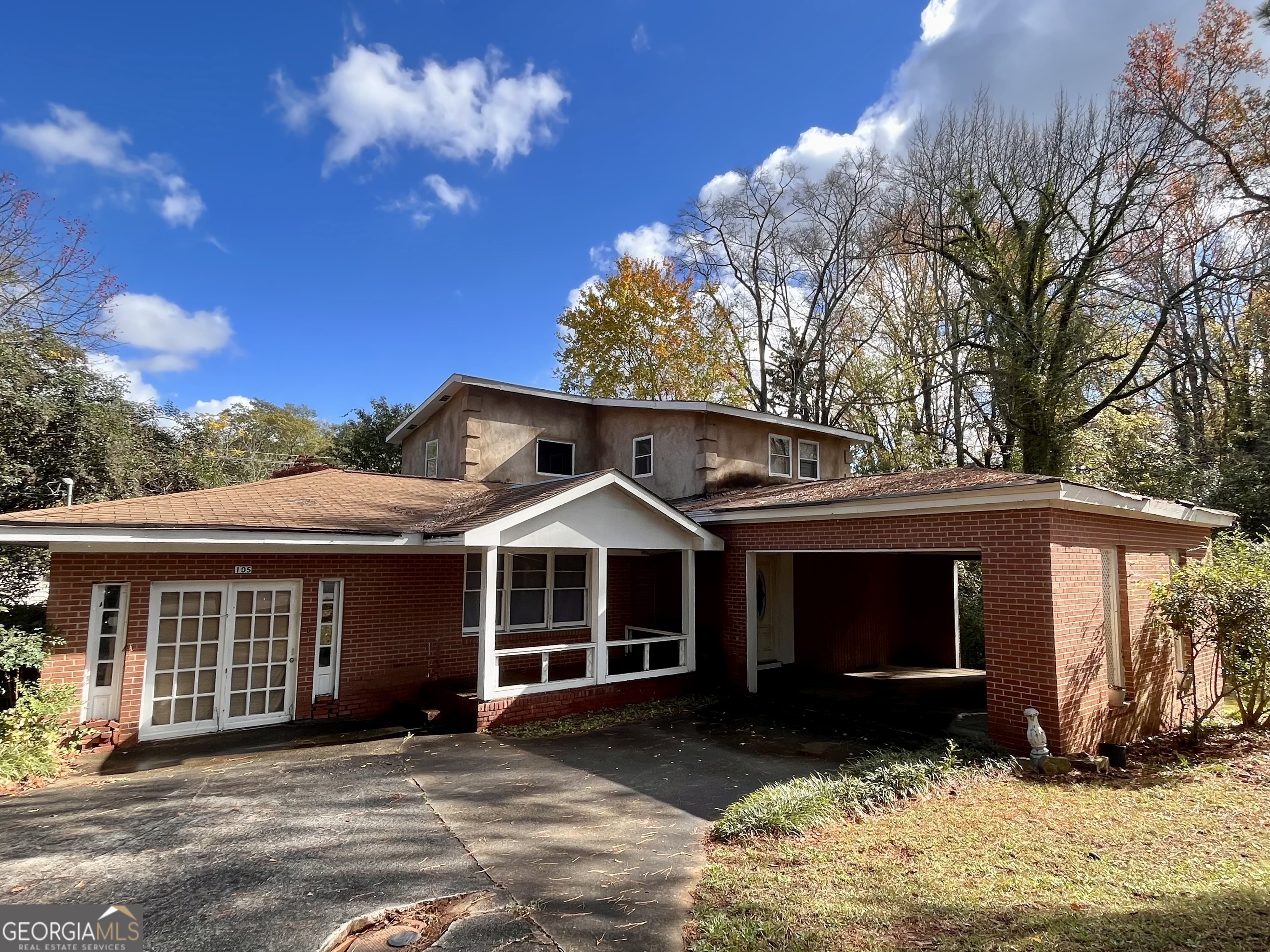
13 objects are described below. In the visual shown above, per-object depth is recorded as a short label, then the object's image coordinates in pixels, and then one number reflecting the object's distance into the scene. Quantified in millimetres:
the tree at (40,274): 12875
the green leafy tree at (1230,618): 8078
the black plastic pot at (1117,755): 7621
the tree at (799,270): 27172
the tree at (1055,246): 17562
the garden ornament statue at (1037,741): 7180
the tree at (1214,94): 16203
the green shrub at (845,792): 5427
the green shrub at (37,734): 6727
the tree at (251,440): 18859
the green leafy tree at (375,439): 28000
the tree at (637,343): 28141
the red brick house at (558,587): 7773
